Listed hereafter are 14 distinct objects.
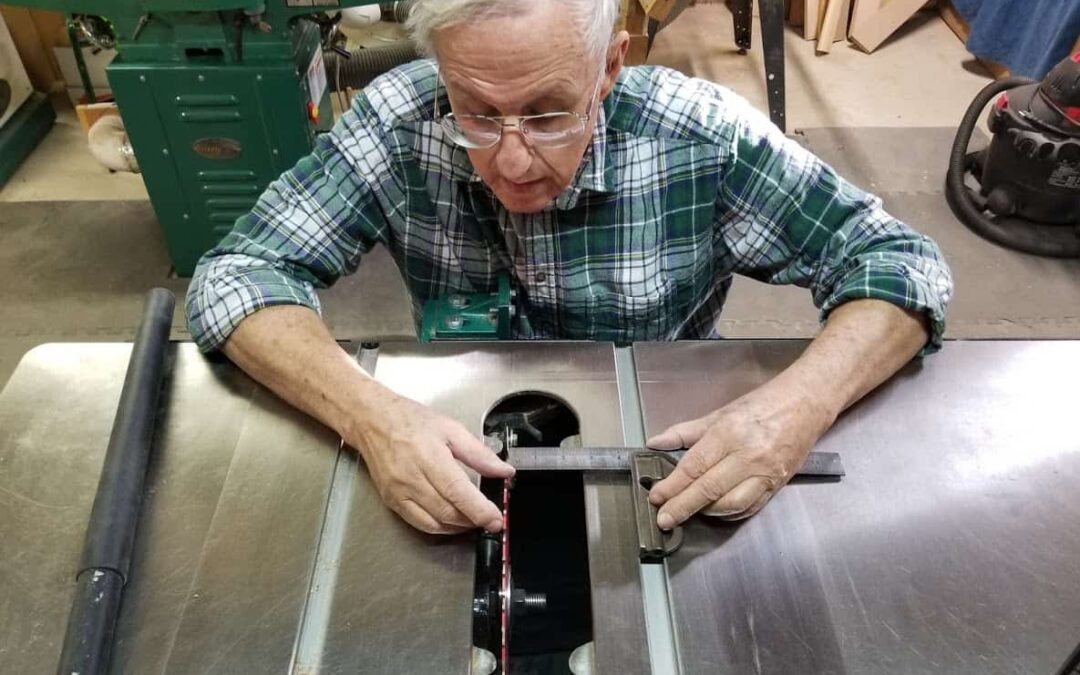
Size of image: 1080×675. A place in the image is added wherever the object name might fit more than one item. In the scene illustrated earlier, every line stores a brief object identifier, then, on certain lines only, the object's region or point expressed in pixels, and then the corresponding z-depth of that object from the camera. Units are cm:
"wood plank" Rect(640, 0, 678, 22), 320
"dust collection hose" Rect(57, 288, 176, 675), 78
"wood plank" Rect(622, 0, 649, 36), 341
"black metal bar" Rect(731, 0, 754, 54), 369
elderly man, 92
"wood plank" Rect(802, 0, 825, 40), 393
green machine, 200
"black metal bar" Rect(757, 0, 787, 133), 311
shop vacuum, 253
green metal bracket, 119
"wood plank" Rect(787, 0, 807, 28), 408
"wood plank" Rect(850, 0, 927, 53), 387
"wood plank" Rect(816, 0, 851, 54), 387
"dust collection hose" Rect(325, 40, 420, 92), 249
